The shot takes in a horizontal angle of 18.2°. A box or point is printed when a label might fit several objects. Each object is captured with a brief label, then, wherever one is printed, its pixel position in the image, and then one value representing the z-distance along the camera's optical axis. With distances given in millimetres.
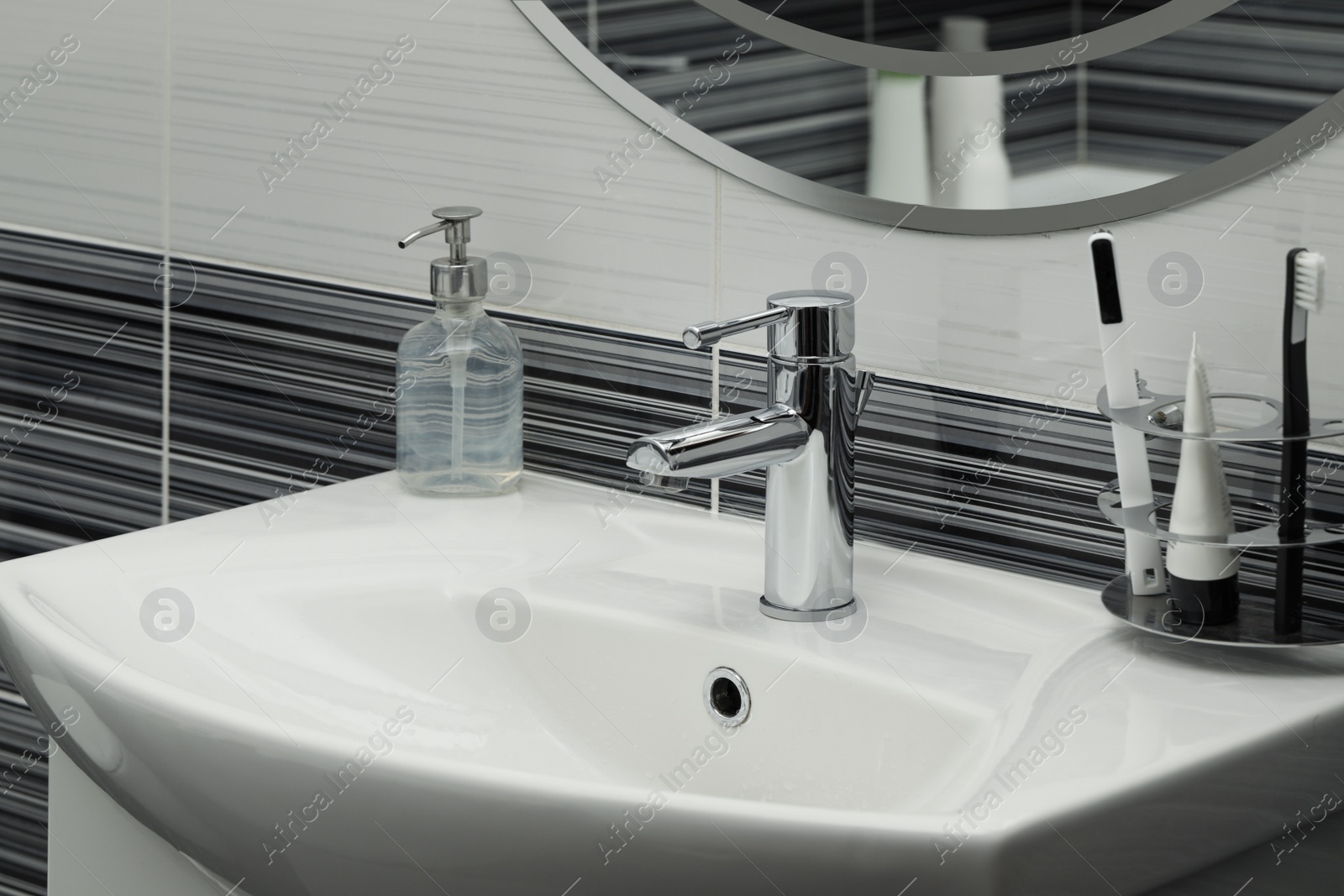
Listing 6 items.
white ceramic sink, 1902
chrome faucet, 2108
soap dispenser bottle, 2287
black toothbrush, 2001
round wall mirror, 2049
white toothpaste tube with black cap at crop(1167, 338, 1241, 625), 2012
